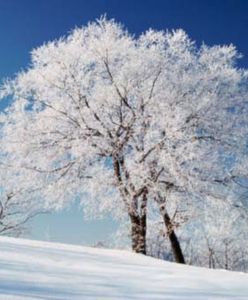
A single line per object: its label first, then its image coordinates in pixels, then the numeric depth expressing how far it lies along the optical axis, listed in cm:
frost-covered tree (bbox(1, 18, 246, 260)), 1655
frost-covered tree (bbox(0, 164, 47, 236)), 1806
